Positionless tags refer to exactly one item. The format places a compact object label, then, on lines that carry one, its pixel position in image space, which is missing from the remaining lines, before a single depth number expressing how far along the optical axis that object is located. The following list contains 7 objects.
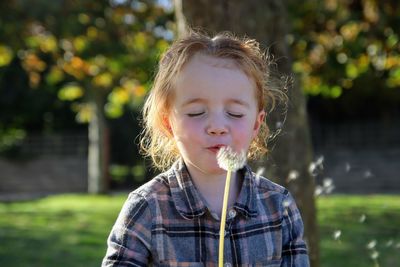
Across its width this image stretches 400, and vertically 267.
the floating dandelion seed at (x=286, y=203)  2.21
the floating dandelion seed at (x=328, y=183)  3.35
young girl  1.99
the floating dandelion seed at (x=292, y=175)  3.92
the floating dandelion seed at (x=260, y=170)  3.54
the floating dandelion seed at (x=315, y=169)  3.59
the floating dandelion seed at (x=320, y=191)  3.71
